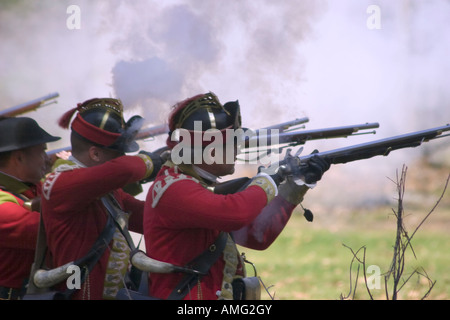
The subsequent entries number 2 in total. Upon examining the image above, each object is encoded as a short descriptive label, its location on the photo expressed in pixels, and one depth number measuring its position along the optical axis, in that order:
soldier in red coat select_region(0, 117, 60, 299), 8.63
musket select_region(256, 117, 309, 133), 9.97
